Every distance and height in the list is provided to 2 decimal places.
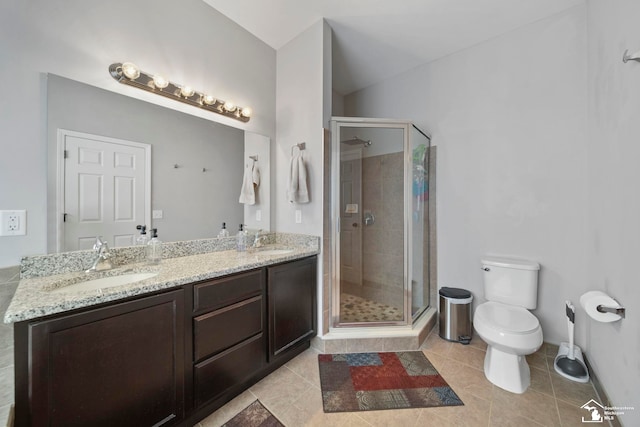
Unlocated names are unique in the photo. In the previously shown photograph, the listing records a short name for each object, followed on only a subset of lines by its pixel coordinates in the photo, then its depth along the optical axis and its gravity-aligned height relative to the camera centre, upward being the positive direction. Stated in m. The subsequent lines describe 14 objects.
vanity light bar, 1.48 +0.88
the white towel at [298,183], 2.12 +0.28
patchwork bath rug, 1.53 -1.19
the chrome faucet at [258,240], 2.19 -0.23
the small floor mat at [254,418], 1.38 -1.18
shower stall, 2.21 -0.09
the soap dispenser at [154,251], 1.58 -0.23
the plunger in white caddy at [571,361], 1.73 -1.09
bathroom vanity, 0.91 -0.64
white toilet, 1.60 -0.77
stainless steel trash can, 2.24 -0.97
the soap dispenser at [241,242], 2.04 -0.23
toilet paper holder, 1.23 -0.50
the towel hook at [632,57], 1.04 +0.68
